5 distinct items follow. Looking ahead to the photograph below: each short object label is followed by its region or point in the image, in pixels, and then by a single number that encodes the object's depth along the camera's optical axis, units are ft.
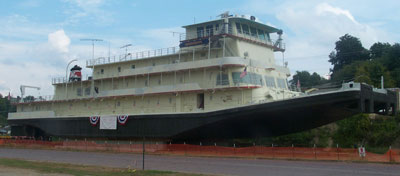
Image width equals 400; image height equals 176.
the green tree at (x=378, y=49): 220.23
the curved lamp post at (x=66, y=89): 128.06
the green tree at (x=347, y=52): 234.99
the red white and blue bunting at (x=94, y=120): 110.83
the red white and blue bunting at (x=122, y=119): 104.68
